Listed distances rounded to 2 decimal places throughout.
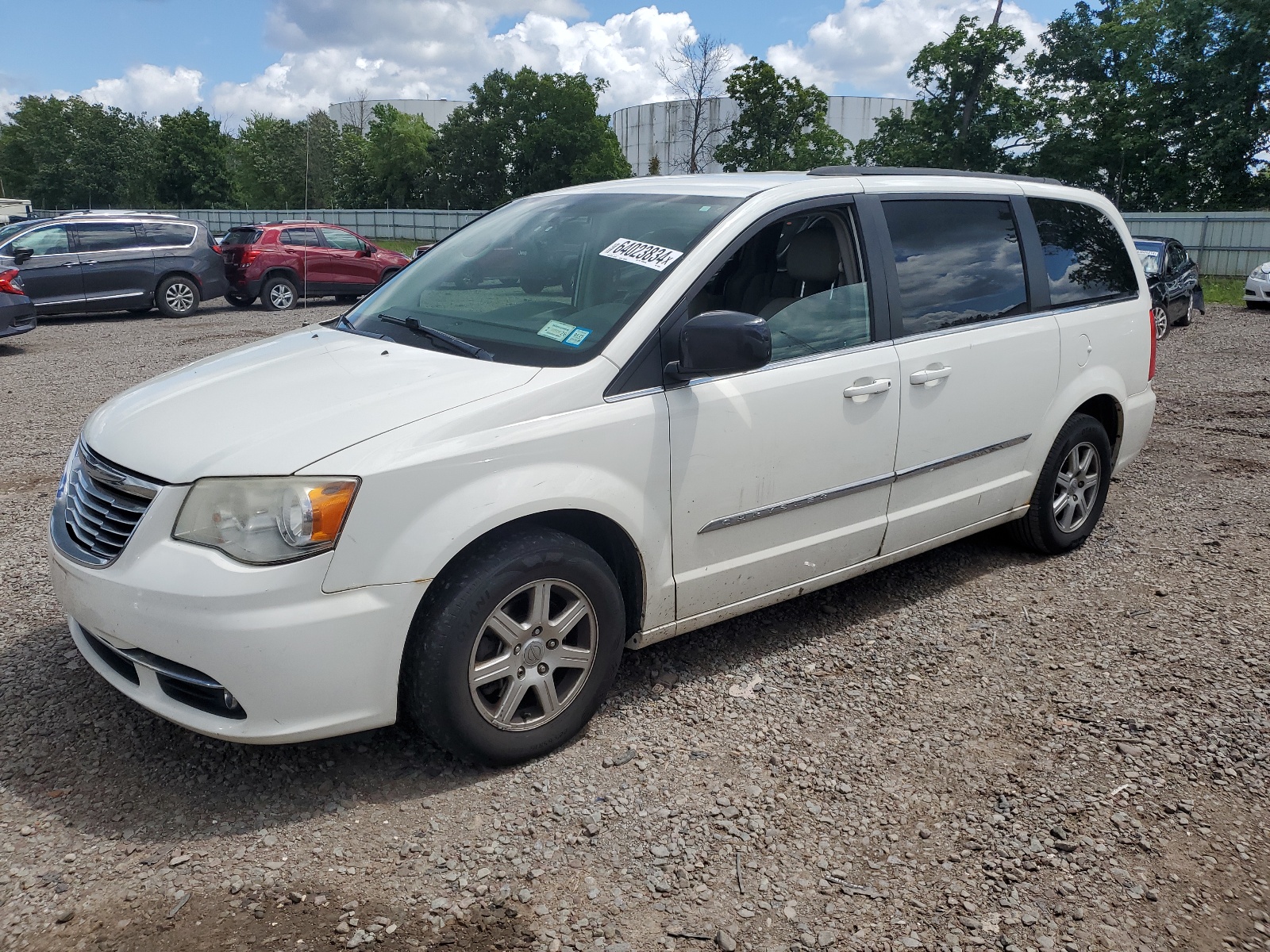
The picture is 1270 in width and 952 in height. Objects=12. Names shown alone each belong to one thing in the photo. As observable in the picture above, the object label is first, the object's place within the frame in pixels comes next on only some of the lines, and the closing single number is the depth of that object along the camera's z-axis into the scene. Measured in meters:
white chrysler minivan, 2.77
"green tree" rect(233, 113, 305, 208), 65.56
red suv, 18.55
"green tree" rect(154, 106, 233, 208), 63.81
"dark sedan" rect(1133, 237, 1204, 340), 15.93
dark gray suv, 15.43
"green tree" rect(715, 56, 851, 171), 47.53
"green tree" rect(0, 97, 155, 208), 66.81
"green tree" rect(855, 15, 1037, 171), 40.38
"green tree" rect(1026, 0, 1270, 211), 37.41
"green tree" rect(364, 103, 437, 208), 66.12
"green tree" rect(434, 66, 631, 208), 59.28
